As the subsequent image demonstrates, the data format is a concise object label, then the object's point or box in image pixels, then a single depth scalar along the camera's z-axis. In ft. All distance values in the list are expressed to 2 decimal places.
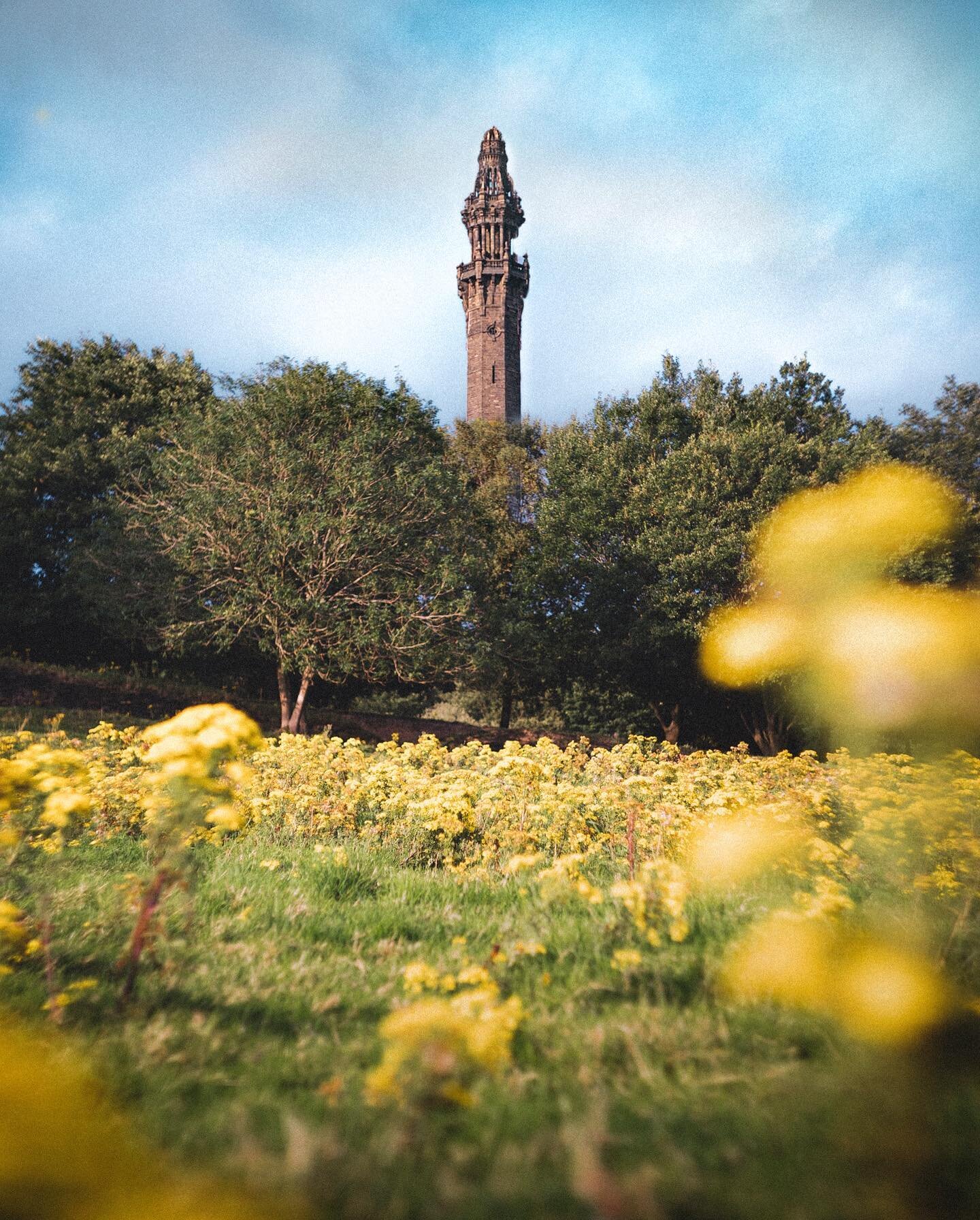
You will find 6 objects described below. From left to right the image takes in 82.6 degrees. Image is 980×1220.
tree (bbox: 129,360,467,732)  42.65
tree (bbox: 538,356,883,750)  54.34
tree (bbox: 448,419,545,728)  54.65
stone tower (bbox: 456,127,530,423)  138.31
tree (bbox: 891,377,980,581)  73.15
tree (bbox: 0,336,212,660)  60.23
